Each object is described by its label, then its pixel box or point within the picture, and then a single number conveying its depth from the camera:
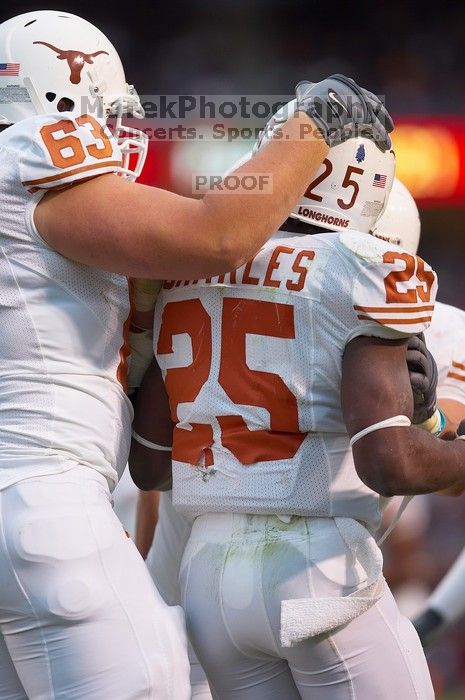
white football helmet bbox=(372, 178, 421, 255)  14.80
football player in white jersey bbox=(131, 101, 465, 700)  13.74
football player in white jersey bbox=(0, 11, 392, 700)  13.64
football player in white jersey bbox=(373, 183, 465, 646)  14.66
